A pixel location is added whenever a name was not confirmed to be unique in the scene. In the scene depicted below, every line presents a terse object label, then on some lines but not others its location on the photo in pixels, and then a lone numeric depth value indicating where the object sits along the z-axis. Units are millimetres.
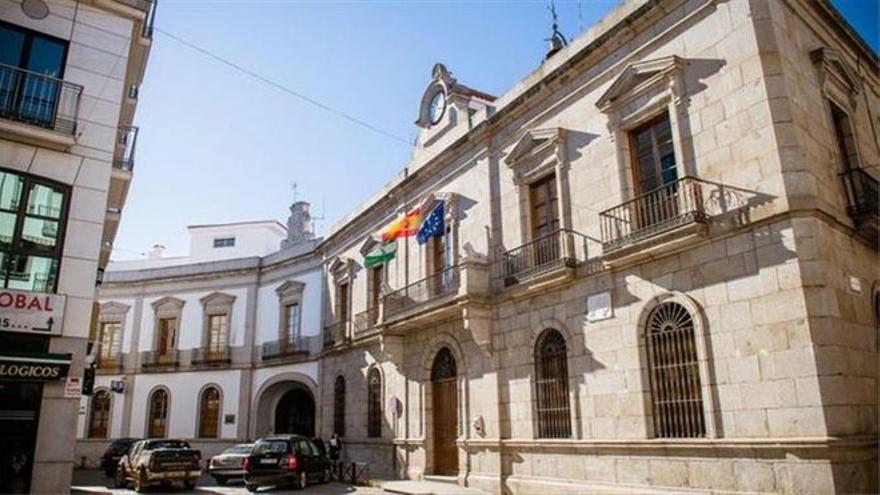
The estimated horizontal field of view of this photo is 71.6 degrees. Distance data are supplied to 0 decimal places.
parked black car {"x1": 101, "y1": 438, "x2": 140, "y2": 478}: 21328
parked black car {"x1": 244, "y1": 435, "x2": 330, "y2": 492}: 15055
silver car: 17609
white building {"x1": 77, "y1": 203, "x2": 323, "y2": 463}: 24828
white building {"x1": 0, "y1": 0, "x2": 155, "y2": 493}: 8914
